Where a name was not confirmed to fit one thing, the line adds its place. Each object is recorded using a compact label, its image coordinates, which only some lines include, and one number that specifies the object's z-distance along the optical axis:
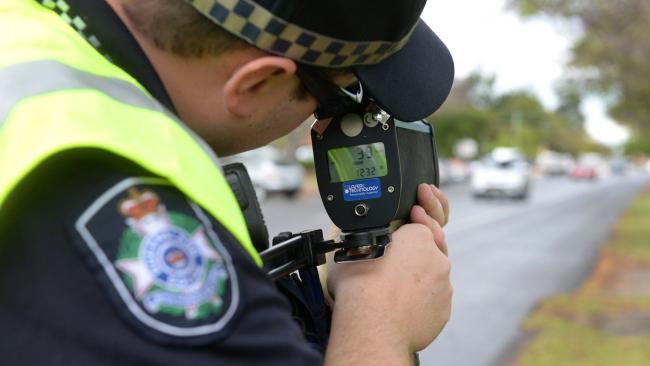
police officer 0.62
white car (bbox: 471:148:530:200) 25.16
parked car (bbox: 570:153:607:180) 50.88
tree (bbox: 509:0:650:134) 8.34
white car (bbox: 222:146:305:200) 22.88
